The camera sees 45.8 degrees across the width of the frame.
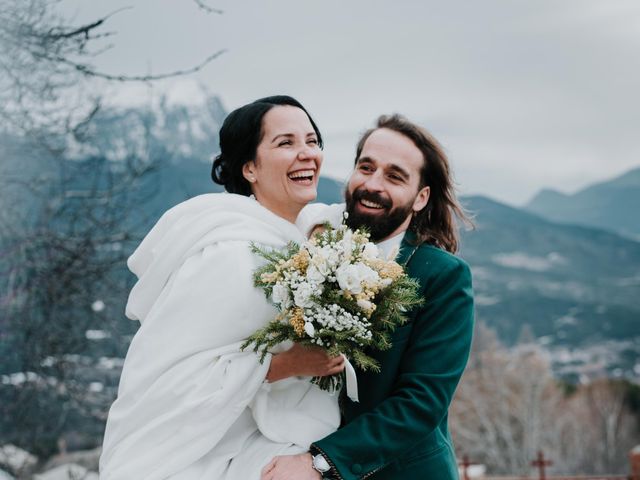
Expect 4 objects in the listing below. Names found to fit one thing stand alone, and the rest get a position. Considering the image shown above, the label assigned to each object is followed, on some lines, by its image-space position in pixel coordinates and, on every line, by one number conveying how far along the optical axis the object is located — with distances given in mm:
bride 2279
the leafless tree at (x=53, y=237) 6512
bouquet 2094
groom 2391
